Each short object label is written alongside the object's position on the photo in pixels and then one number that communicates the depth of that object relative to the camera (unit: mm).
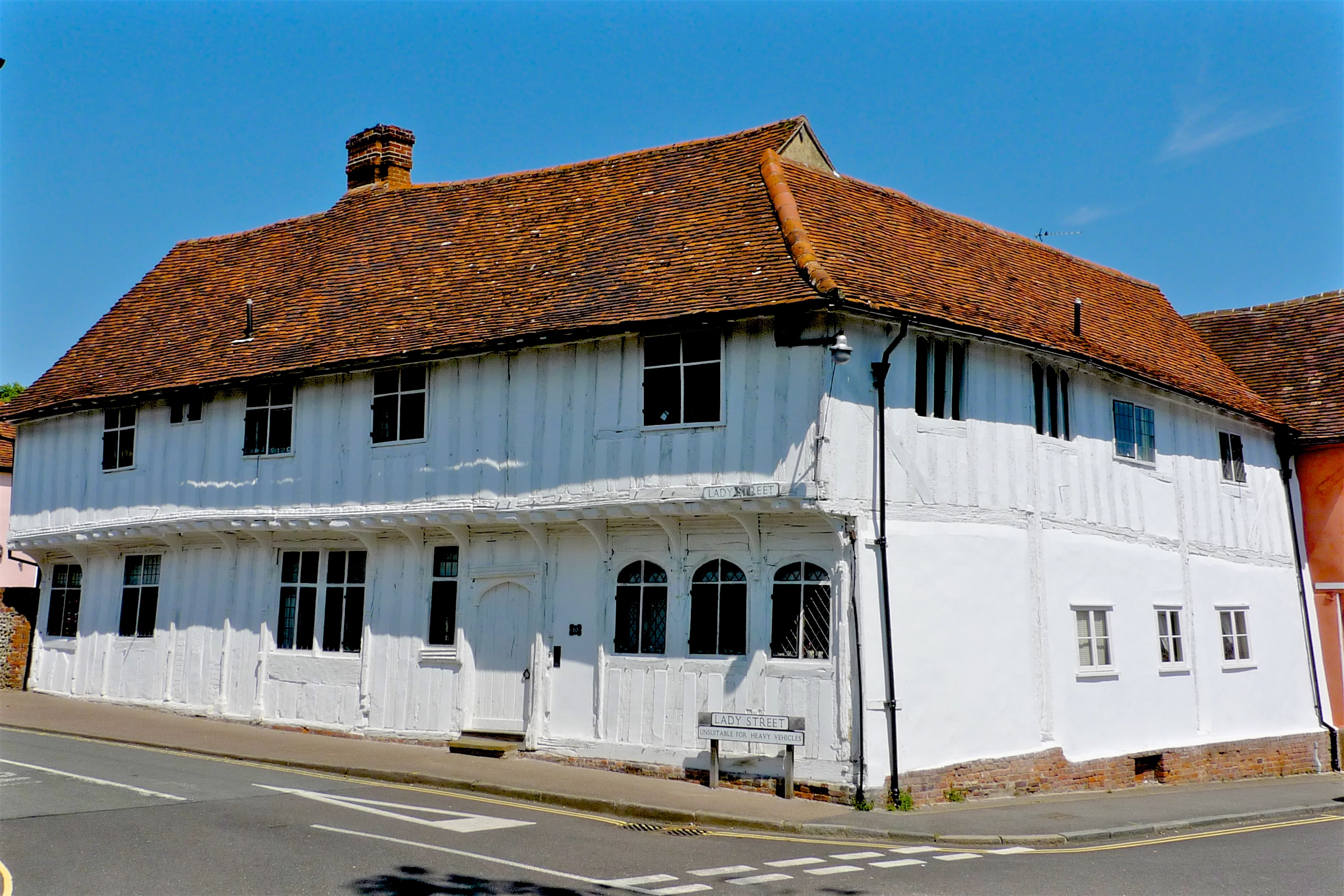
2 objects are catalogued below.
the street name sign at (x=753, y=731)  13969
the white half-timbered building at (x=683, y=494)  14781
